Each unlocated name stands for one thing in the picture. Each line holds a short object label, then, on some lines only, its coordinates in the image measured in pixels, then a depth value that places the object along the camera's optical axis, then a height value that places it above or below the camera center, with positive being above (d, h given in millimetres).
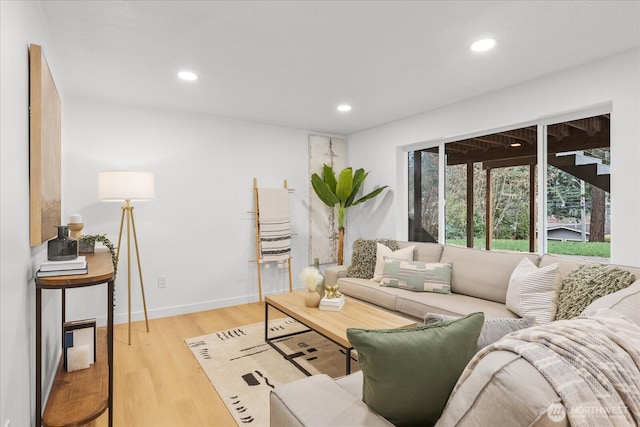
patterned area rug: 2240 -1191
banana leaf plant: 4664 +283
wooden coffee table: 2291 -769
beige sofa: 723 -436
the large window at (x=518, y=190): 3002 +225
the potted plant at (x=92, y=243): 2594 -252
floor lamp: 3135 +233
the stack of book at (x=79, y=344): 2189 -843
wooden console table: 1694 -993
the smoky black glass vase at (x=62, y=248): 1804 -187
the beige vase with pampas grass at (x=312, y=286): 2811 -594
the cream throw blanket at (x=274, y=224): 4493 -159
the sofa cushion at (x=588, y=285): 2061 -447
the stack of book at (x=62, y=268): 1723 -283
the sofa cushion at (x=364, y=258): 3844 -508
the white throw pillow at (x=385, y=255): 3635 -452
